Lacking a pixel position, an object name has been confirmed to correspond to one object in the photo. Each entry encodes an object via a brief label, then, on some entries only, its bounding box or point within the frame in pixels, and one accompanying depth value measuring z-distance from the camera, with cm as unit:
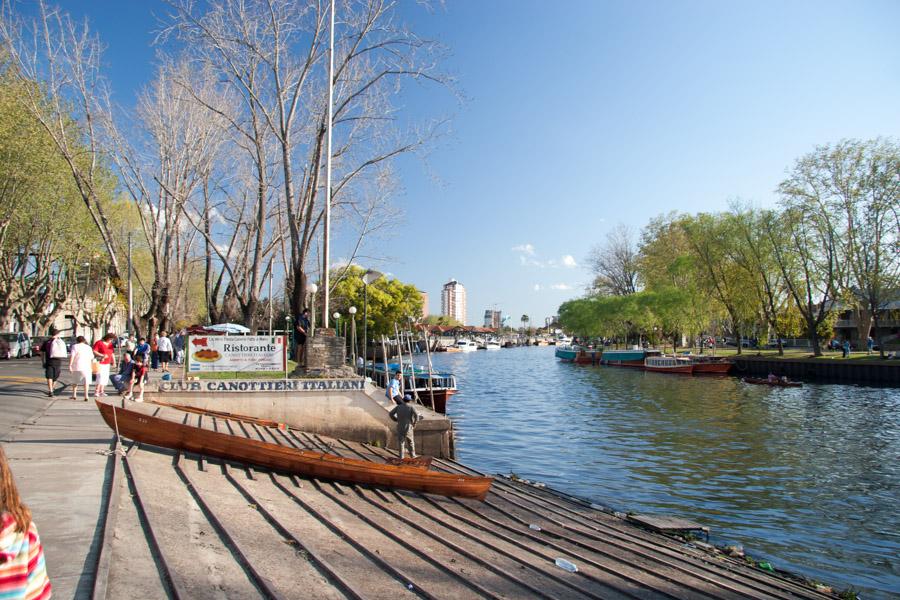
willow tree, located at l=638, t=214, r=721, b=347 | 6625
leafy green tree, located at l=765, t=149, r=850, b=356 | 4909
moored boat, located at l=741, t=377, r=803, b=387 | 4231
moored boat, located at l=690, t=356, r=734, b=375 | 5512
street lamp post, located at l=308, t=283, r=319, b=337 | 1919
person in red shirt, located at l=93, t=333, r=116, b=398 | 1585
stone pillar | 1748
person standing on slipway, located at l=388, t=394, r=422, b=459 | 1396
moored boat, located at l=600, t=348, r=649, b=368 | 6862
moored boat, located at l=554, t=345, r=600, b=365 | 8238
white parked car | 3634
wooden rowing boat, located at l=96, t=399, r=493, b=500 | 1010
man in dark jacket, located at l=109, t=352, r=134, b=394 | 1520
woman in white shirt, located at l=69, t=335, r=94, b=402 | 1564
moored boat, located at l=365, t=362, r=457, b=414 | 2815
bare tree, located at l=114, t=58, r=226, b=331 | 2920
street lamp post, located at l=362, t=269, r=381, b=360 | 2136
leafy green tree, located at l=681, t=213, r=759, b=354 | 5981
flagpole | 1879
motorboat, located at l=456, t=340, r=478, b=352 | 15838
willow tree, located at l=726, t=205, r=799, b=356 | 5528
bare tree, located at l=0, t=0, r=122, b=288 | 2722
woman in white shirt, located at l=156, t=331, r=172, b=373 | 2519
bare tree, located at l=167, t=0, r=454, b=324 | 2166
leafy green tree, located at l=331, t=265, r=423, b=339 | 7281
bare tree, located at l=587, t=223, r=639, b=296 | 8688
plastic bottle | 739
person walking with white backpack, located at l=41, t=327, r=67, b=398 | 1622
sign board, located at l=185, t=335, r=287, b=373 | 1678
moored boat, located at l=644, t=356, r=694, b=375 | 5593
